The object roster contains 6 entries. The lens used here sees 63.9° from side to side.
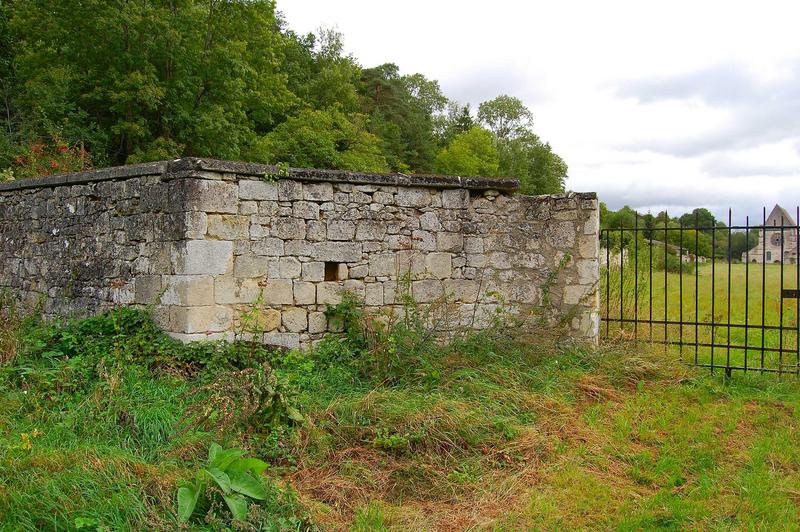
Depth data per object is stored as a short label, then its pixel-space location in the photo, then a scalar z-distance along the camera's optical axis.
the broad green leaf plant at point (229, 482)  3.39
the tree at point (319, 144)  21.52
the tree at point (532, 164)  45.50
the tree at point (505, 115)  50.38
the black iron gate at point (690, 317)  7.07
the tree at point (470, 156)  36.75
